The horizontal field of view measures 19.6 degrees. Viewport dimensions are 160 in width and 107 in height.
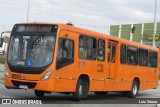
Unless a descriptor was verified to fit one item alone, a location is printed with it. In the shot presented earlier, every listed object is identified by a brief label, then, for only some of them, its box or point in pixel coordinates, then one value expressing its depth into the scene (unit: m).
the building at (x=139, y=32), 77.24
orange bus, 16.38
